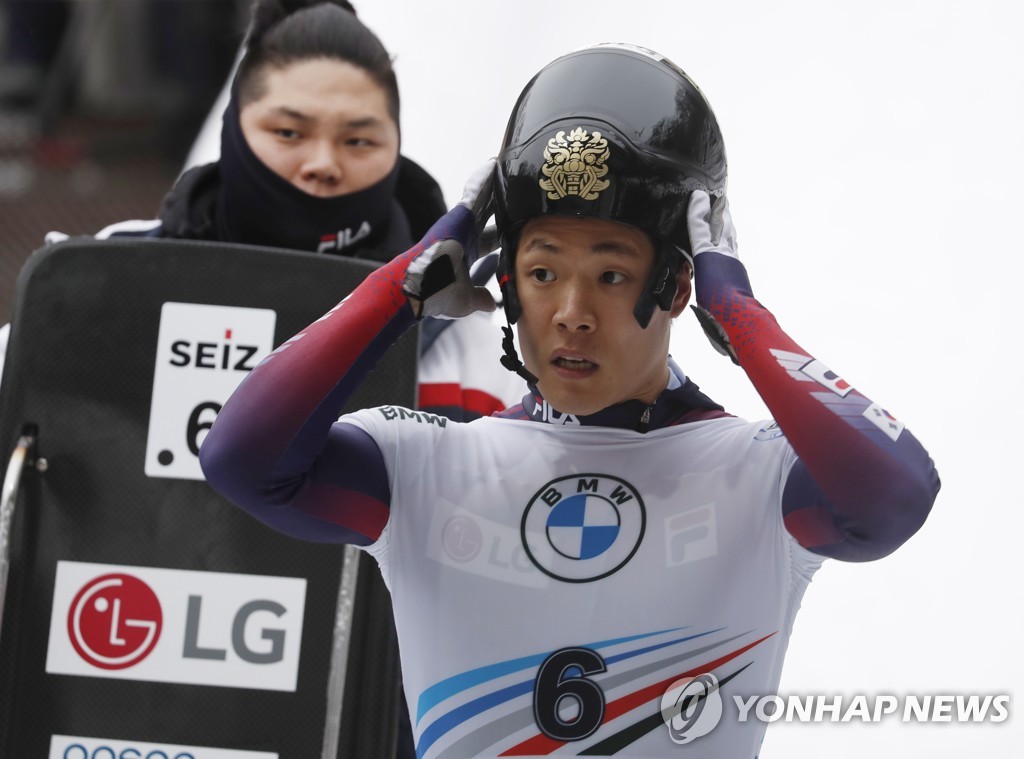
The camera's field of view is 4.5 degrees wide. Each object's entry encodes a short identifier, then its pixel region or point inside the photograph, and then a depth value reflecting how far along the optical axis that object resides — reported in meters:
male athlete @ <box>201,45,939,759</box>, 11.22
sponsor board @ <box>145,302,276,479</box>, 11.83
